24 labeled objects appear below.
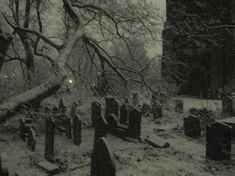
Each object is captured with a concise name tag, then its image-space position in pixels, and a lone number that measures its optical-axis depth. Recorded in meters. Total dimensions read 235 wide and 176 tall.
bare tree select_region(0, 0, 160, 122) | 5.61
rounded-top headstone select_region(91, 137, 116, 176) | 5.22
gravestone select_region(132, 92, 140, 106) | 17.99
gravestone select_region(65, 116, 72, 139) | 10.86
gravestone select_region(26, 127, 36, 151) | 9.42
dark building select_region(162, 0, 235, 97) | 21.53
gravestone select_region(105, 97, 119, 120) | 13.17
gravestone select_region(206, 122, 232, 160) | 8.49
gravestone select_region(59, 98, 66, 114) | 12.23
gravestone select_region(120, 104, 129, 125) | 12.06
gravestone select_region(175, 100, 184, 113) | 15.36
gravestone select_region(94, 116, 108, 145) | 9.12
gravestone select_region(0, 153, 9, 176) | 5.15
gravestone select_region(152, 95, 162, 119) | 14.34
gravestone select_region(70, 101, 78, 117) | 13.04
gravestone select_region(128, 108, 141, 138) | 10.81
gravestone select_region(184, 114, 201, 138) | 11.11
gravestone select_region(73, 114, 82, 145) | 10.04
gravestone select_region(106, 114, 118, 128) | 11.60
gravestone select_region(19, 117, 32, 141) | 10.62
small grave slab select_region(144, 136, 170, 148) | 9.78
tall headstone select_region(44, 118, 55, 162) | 8.59
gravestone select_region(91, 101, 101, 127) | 10.80
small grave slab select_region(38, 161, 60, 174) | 7.50
